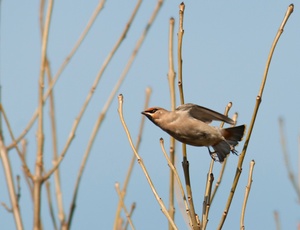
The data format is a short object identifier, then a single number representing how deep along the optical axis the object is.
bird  11.73
